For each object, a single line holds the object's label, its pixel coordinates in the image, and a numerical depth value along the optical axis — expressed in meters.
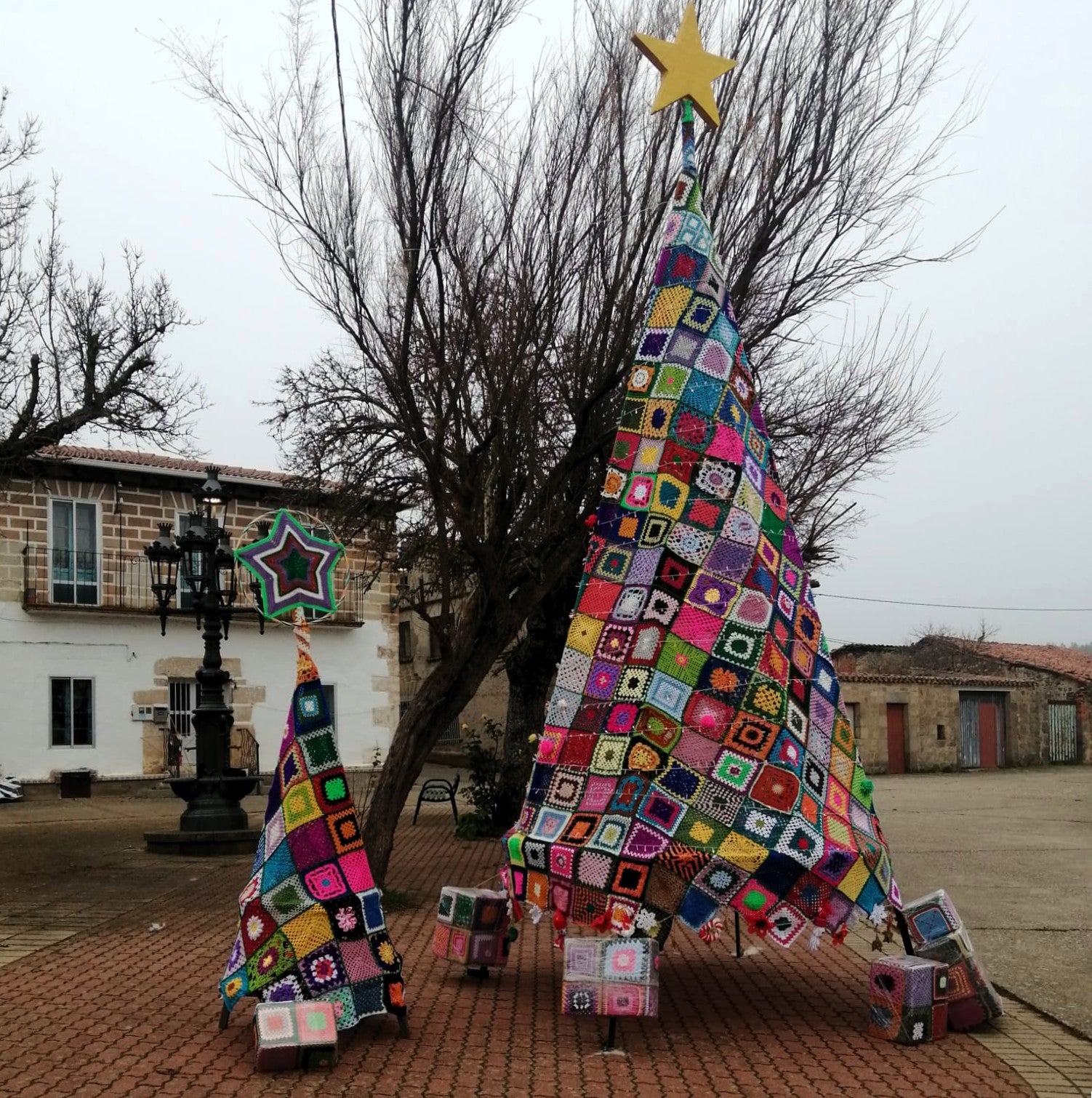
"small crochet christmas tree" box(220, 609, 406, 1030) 5.89
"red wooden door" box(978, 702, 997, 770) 31.92
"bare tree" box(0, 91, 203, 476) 12.03
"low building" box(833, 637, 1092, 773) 29.69
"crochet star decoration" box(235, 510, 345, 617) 6.12
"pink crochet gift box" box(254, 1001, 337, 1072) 5.52
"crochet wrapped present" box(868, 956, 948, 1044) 5.94
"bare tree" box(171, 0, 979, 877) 8.64
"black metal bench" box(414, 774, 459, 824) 15.38
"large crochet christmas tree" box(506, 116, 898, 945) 6.30
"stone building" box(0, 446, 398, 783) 21.20
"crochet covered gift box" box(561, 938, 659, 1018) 5.88
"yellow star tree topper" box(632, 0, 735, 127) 7.46
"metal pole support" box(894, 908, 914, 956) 6.45
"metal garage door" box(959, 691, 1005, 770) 31.50
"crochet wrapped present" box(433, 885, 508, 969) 7.24
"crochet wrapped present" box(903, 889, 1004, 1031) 6.15
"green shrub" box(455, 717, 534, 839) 15.15
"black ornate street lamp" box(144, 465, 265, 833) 13.53
